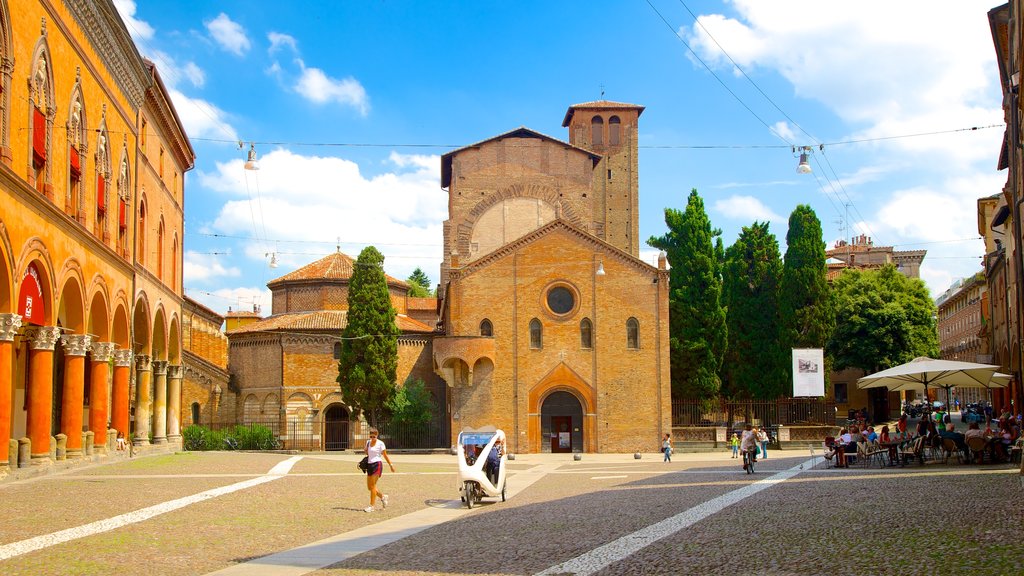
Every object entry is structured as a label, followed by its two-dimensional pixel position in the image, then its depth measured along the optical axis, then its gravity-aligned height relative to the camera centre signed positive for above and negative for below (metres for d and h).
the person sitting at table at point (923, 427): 24.45 -1.65
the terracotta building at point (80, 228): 17.23 +3.33
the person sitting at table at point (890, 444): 23.38 -2.01
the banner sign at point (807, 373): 39.12 -0.33
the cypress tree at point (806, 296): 45.66 +3.40
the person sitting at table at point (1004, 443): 21.38 -1.81
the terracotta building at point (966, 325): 52.62 +2.82
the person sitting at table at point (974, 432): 21.75 -1.61
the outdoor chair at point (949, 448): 22.94 -2.09
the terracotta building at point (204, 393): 45.34 -1.09
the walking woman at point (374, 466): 15.83 -1.63
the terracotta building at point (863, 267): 60.50 +7.21
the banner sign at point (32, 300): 17.98 +1.41
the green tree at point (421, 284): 89.88 +8.88
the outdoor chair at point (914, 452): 23.23 -2.23
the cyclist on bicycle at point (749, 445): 23.22 -1.97
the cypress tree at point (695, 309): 43.34 +2.71
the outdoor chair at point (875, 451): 24.61 -2.32
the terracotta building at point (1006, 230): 22.20 +4.76
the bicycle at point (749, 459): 23.16 -2.31
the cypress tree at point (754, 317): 45.41 +2.39
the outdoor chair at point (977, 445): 21.47 -1.88
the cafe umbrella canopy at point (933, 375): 23.72 -0.30
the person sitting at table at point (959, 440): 22.67 -1.85
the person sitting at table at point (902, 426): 26.09 -1.73
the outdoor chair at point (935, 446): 23.66 -2.08
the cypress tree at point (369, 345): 40.72 +1.06
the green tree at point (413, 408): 41.50 -1.76
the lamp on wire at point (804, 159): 22.88 +5.06
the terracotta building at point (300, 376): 44.75 -0.30
